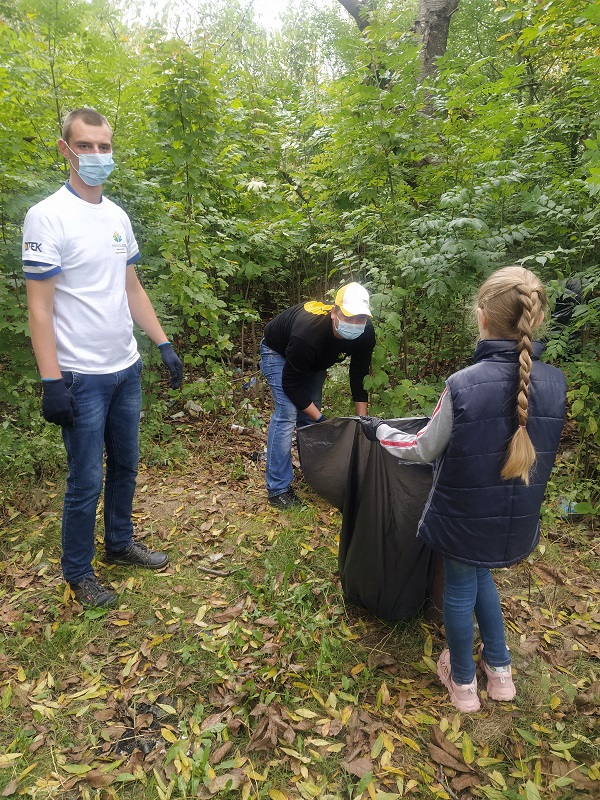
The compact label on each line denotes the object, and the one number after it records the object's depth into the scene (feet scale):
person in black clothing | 9.19
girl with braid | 5.33
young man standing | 6.79
